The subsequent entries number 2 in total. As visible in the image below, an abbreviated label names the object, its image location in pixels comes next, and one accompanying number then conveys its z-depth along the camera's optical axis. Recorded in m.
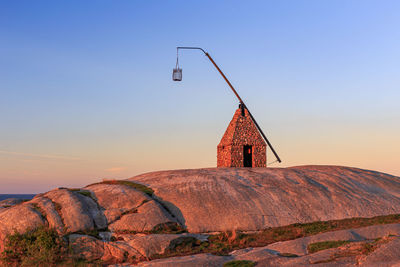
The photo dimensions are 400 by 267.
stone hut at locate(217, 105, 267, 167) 36.16
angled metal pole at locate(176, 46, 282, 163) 37.60
